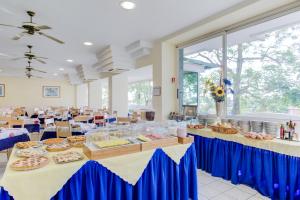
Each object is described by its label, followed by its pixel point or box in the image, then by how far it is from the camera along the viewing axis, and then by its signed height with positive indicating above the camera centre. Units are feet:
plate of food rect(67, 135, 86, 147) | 6.97 -1.50
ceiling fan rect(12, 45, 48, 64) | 15.19 +3.59
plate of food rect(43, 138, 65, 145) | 7.28 -1.53
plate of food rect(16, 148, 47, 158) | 5.87 -1.62
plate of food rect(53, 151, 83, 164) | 5.41 -1.63
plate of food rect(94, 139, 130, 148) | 6.01 -1.35
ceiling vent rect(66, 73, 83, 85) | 34.06 +3.93
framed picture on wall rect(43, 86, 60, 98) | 35.04 +1.79
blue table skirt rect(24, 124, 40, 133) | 15.30 -2.08
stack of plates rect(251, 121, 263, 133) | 9.62 -1.27
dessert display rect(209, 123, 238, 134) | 9.90 -1.44
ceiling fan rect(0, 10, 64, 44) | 9.45 +3.68
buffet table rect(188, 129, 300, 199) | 7.55 -2.76
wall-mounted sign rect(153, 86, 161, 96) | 14.83 +0.79
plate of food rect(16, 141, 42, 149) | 6.80 -1.56
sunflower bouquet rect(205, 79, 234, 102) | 11.00 +0.72
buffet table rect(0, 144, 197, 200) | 4.67 -2.19
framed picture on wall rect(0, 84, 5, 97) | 31.40 +1.77
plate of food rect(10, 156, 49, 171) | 4.86 -1.64
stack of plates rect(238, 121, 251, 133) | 10.11 -1.32
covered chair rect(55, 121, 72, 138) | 11.30 -1.67
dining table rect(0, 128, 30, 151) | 10.09 -1.95
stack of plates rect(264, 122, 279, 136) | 9.04 -1.26
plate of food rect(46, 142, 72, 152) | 6.41 -1.56
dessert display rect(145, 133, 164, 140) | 7.14 -1.34
